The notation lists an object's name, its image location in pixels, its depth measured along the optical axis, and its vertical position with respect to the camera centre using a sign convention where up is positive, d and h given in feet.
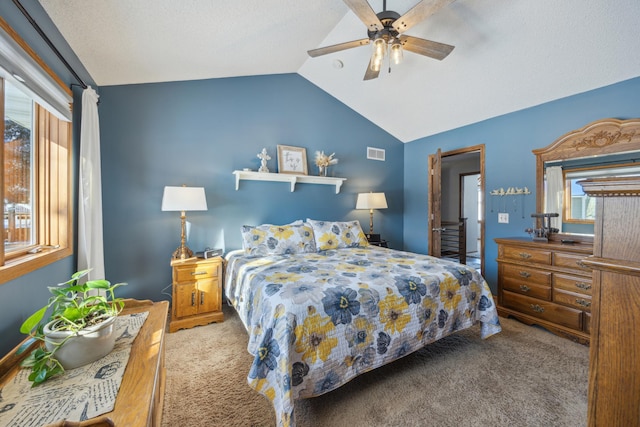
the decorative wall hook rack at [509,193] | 10.04 +0.76
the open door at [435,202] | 11.33 +0.46
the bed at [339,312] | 4.58 -2.18
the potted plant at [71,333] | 2.99 -1.53
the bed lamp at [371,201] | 12.43 +0.52
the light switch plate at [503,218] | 10.57 -0.24
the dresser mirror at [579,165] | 7.67 +1.57
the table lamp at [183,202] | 8.33 +0.30
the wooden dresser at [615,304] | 1.83 -0.68
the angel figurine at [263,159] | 10.67 +2.19
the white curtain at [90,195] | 6.84 +0.44
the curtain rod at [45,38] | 4.40 +3.44
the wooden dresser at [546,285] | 7.42 -2.33
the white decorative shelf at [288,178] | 10.39 +1.47
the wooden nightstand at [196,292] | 8.16 -2.69
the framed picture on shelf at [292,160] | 11.33 +2.34
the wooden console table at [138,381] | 2.50 -2.02
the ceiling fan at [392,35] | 5.42 +4.33
